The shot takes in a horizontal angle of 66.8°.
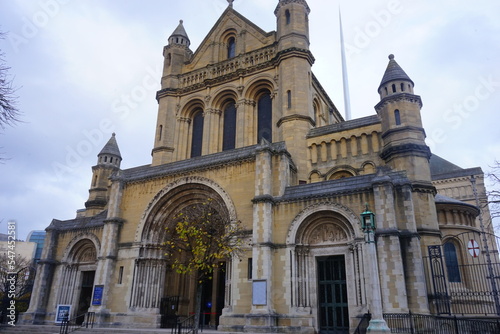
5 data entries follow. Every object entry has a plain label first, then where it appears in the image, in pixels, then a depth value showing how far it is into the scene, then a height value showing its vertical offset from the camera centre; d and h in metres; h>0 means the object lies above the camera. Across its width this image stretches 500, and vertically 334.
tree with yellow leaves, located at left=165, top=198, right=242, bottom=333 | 15.92 +3.13
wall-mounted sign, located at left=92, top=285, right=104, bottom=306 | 21.61 +0.51
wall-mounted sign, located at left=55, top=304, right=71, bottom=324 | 22.45 -0.46
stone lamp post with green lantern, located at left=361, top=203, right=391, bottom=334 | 12.62 +0.87
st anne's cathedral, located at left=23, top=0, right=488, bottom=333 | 17.31 +5.53
